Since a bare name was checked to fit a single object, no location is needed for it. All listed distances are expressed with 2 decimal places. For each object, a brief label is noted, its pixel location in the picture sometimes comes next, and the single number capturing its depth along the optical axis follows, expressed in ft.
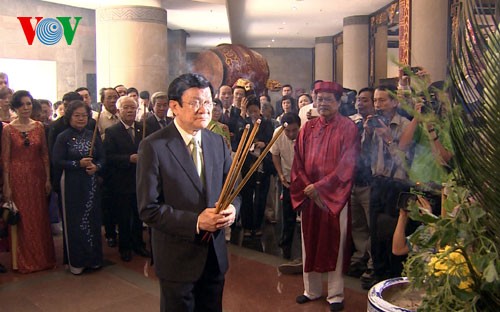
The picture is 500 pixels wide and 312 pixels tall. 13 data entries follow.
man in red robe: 10.68
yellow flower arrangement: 2.83
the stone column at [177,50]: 36.91
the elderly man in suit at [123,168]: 14.51
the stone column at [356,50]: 39.14
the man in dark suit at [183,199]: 6.42
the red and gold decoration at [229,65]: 24.00
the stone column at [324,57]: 49.06
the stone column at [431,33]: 23.62
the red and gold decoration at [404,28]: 27.22
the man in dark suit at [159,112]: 15.58
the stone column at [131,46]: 26.53
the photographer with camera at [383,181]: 11.04
